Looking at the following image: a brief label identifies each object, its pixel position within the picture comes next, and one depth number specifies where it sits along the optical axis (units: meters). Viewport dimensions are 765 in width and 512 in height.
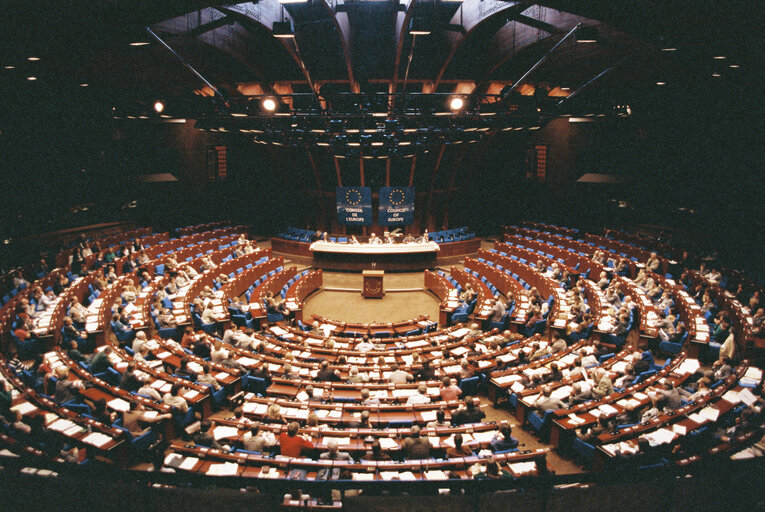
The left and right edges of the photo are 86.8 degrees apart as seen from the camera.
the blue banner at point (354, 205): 21.78
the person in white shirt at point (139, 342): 9.12
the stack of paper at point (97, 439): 6.02
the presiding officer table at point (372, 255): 19.80
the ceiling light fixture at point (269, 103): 12.78
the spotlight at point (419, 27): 9.79
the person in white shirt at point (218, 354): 9.28
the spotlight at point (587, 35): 8.77
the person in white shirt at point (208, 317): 11.93
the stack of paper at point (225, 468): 5.47
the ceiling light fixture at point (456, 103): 12.11
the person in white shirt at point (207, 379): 8.17
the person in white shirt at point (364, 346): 10.47
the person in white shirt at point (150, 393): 7.47
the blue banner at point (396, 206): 21.91
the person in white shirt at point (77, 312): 10.74
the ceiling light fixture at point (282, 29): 9.52
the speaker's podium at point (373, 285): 16.59
